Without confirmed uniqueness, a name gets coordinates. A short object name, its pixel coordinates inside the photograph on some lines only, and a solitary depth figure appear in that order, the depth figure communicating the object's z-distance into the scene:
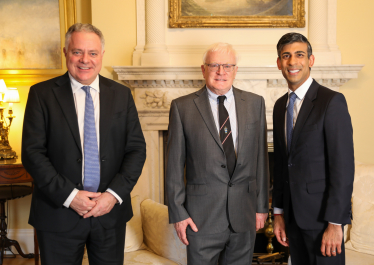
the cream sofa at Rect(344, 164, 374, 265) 2.44
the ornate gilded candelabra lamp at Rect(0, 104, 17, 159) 3.13
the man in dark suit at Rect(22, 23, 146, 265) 1.53
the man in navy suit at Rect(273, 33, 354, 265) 1.51
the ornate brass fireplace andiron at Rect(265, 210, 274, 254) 3.33
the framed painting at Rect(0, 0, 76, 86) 3.38
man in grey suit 1.74
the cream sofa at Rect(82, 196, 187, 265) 2.42
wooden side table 2.90
